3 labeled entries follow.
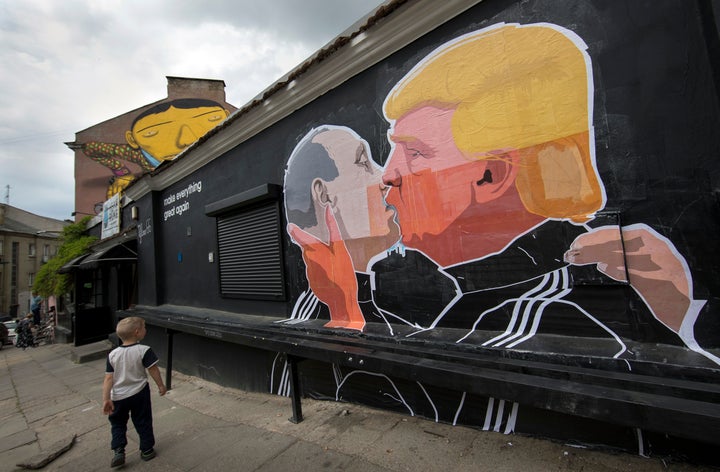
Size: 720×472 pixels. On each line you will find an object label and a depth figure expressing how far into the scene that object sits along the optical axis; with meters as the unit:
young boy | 3.11
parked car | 17.15
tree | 11.81
